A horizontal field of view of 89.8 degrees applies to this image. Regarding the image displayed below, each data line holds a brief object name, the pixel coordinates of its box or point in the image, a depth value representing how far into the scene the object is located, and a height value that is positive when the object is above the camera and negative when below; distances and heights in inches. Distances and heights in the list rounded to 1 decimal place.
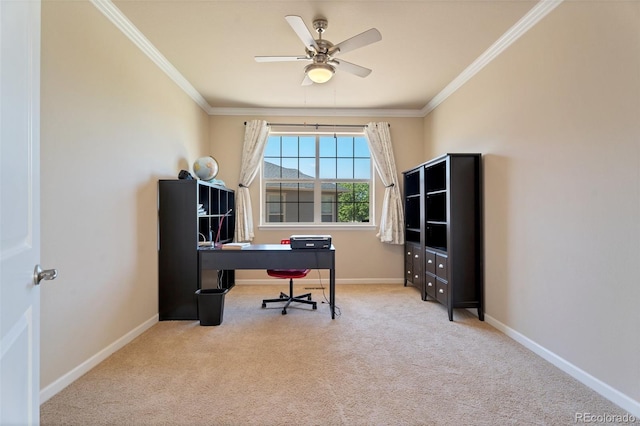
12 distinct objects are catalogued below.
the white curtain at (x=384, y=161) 190.2 +32.6
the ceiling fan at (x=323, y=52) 92.8 +51.9
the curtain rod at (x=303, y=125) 193.2 +54.7
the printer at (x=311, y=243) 129.7 -11.0
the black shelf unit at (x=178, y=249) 129.0 -13.2
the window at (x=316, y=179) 199.3 +22.9
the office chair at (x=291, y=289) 143.6 -34.1
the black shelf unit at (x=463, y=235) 128.7 -8.1
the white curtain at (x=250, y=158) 188.7 +34.2
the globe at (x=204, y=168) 151.4 +22.7
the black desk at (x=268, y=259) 129.1 -17.4
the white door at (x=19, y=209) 34.0 +0.9
